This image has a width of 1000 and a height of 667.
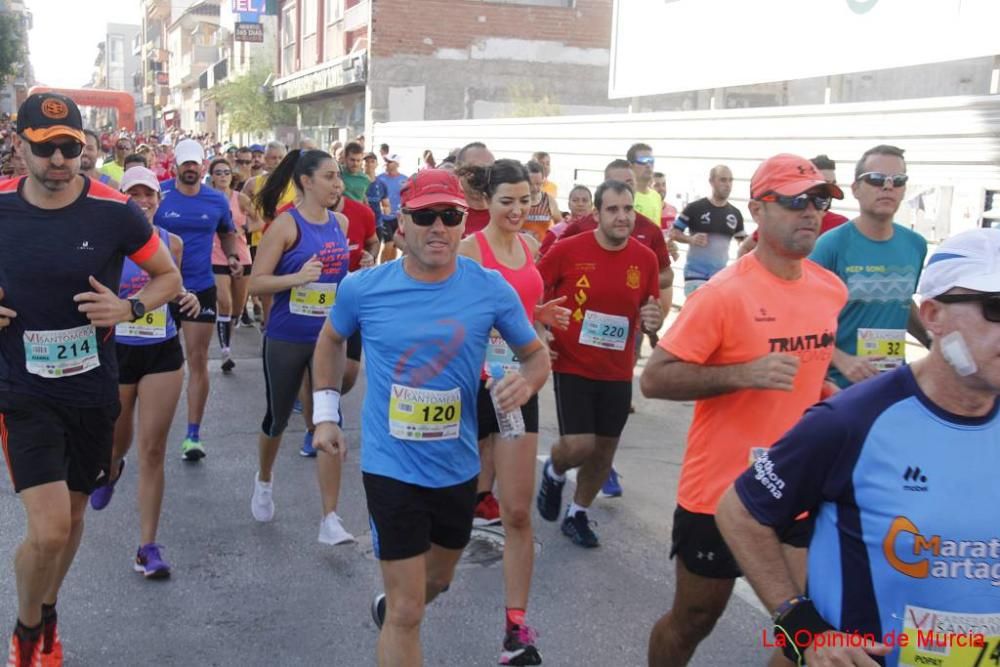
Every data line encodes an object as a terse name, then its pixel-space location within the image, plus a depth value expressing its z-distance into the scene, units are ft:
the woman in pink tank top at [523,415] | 14.53
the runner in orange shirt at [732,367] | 11.19
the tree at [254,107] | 144.15
